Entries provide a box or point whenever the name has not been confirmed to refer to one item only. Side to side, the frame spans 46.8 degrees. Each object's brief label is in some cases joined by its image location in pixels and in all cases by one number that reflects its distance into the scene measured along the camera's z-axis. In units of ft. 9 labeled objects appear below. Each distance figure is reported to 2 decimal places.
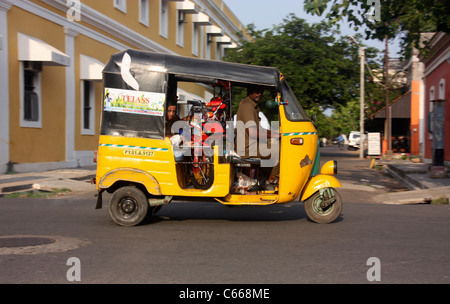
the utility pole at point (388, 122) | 114.42
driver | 24.75
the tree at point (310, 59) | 105.60
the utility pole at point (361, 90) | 112.16
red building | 55.77
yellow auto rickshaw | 23.81
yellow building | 51.03
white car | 194.14
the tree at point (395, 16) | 41.75
